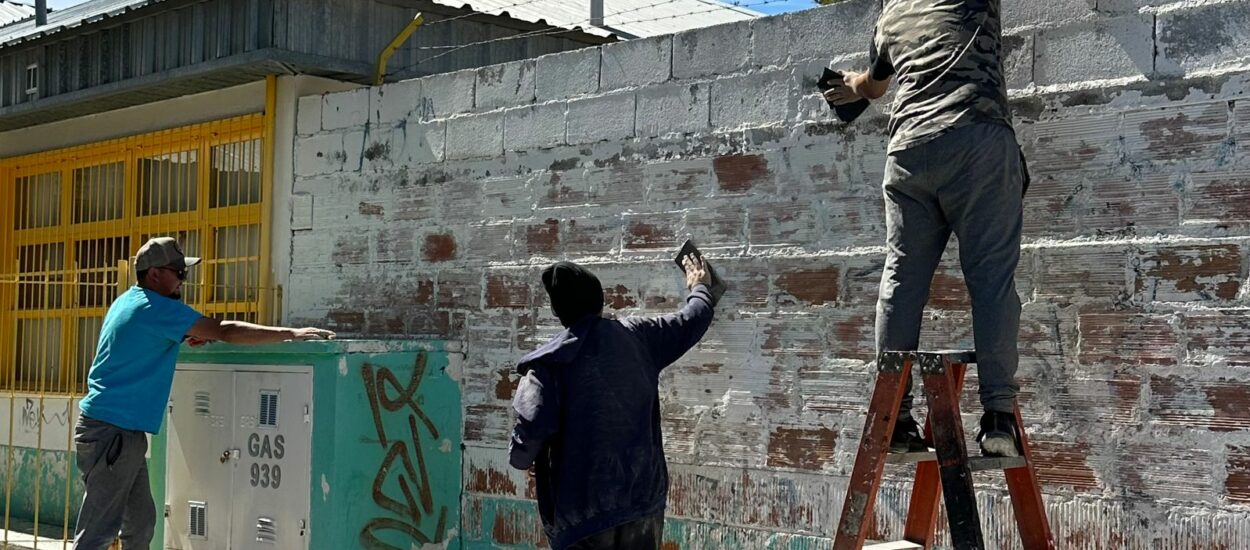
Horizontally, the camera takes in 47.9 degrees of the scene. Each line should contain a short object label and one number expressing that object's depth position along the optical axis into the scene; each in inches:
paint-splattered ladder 160.2
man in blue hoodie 184.9
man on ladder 170.4
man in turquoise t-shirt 259.9
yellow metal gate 328.5
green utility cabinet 261.4
